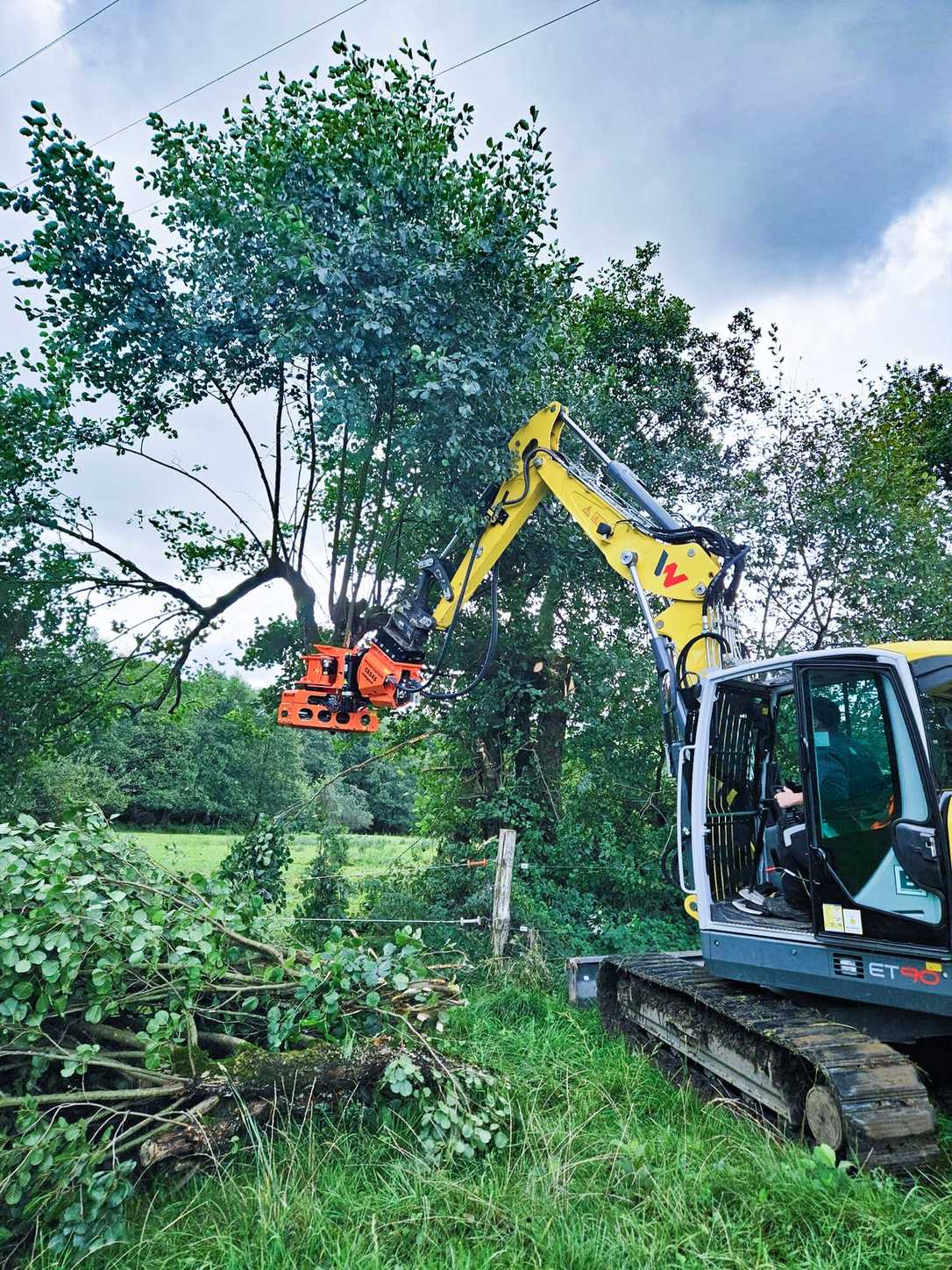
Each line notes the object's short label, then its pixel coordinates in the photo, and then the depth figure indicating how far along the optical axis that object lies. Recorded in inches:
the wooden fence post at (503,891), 264.2
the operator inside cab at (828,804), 148.6
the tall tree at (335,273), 271.1
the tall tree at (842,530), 357.4
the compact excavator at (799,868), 135.5
